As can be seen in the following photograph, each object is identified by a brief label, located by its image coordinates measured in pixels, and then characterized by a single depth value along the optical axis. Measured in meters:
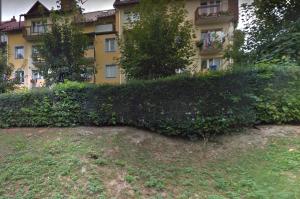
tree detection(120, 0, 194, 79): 6.80
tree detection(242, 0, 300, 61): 5.32
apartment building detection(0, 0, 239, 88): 14.05
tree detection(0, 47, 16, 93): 7.38
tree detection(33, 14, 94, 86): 9.11
